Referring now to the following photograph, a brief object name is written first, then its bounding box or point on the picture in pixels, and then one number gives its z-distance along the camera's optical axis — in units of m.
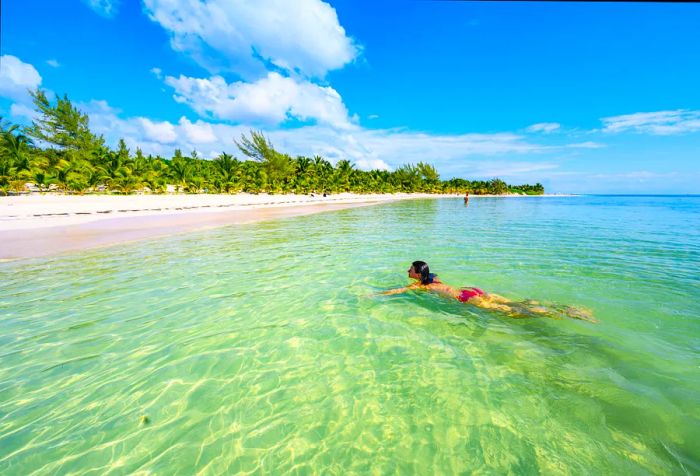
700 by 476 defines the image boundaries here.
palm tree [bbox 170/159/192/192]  38.59
